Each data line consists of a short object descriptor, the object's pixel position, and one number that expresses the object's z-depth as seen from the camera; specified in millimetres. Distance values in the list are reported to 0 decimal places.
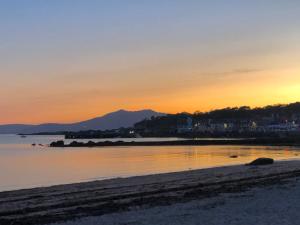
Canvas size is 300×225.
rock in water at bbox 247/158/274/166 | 35875
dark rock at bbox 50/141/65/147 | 105350
